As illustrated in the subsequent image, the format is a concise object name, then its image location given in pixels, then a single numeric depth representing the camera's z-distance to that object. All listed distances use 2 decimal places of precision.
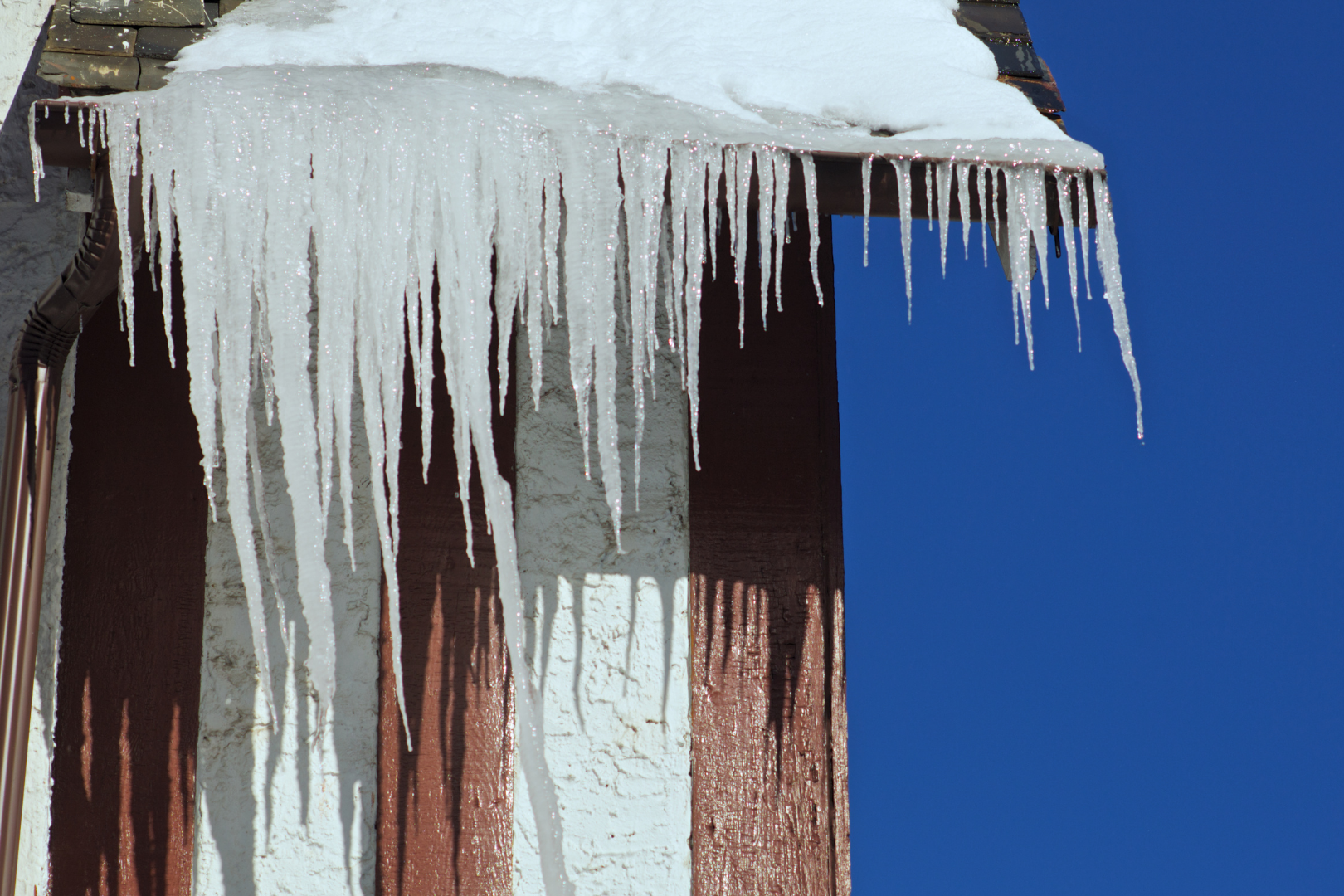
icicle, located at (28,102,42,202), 4.85
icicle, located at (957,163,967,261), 5.29
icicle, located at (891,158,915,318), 5.26
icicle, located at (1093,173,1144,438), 5.52
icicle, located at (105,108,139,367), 4.86
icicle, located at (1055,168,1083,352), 5.37
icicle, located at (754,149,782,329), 5.21
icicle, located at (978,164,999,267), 5.31
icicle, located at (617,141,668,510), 5.16
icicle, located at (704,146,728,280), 5.19
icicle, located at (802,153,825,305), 5.20
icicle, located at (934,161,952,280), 5.27
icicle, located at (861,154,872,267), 5.21
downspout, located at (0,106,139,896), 5.09
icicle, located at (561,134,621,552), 5.14
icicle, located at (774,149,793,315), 5.20
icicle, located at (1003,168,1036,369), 5.36
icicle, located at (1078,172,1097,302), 5.44
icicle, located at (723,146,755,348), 5.20
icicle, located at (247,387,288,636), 5.06
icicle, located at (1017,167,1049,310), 5.36
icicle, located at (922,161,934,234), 5.25
